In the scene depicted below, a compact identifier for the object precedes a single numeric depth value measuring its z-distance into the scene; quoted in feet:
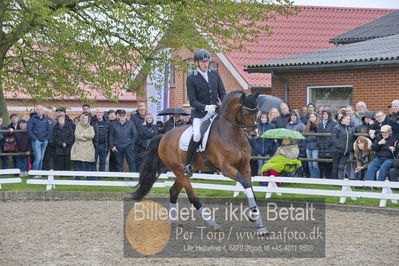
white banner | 73.26
